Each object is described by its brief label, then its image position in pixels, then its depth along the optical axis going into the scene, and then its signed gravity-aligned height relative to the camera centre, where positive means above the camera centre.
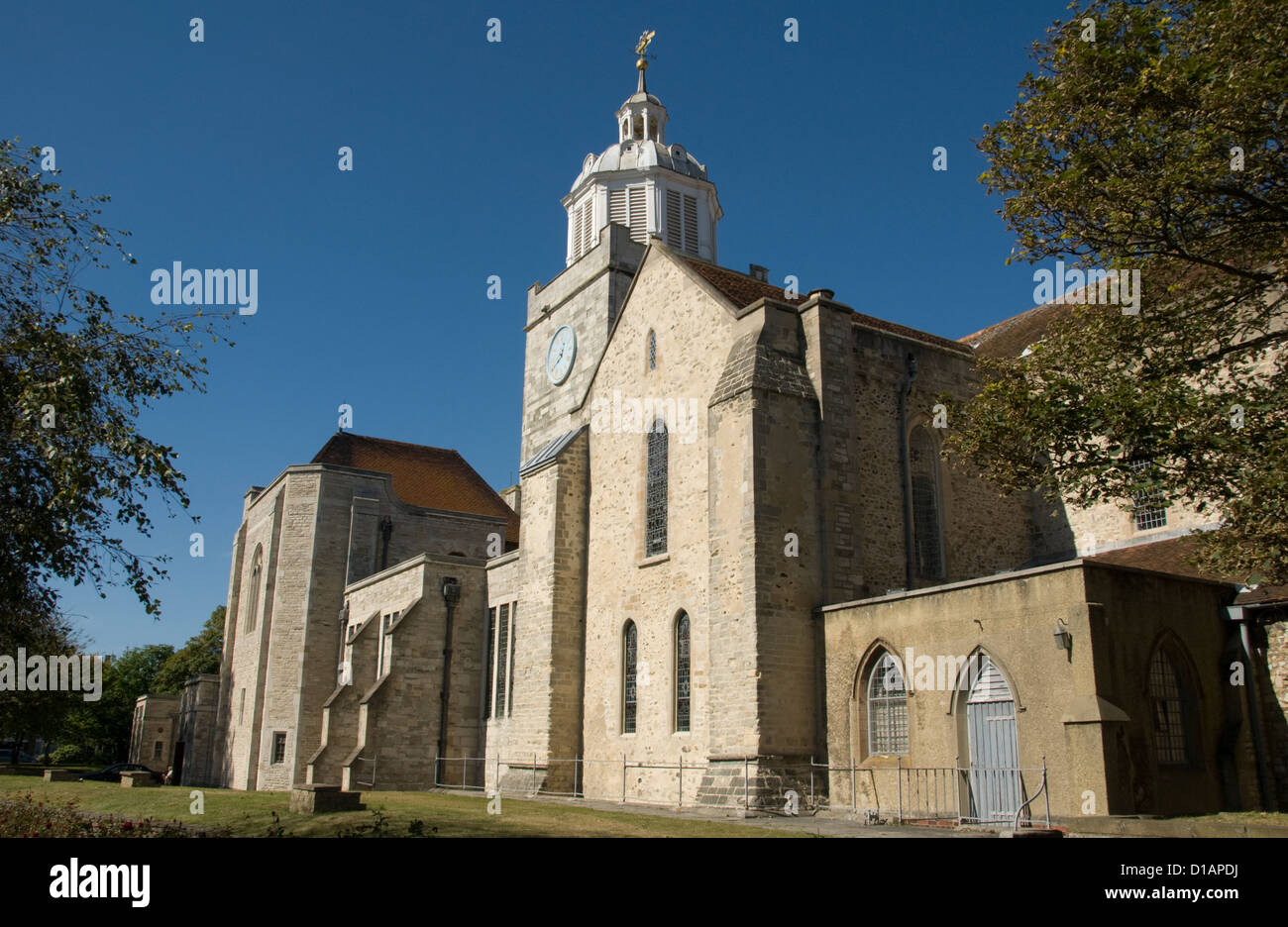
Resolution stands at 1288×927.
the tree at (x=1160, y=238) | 12.28 +6.23
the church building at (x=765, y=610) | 16.48 +2.12
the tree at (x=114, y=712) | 75.94 +0.14
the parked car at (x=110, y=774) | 42.69 -2.50
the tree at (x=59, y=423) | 12.32 +3.49
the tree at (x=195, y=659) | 71.06 +3.91
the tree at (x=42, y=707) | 30.34 +0.32
